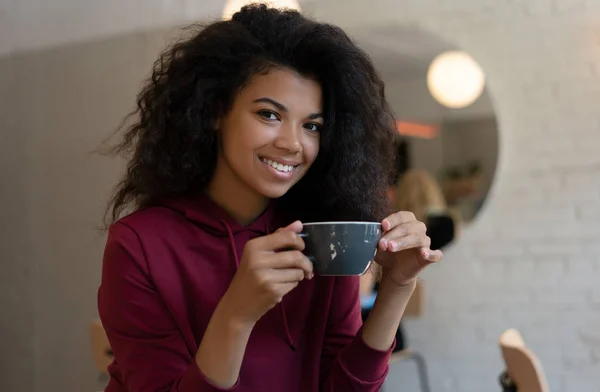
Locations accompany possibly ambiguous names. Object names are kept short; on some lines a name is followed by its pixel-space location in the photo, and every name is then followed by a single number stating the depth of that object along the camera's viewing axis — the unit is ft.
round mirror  7.34
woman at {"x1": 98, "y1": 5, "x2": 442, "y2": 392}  2.41
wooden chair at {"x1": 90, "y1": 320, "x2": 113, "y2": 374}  5.64
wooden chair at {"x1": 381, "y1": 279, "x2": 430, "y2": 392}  7.22
